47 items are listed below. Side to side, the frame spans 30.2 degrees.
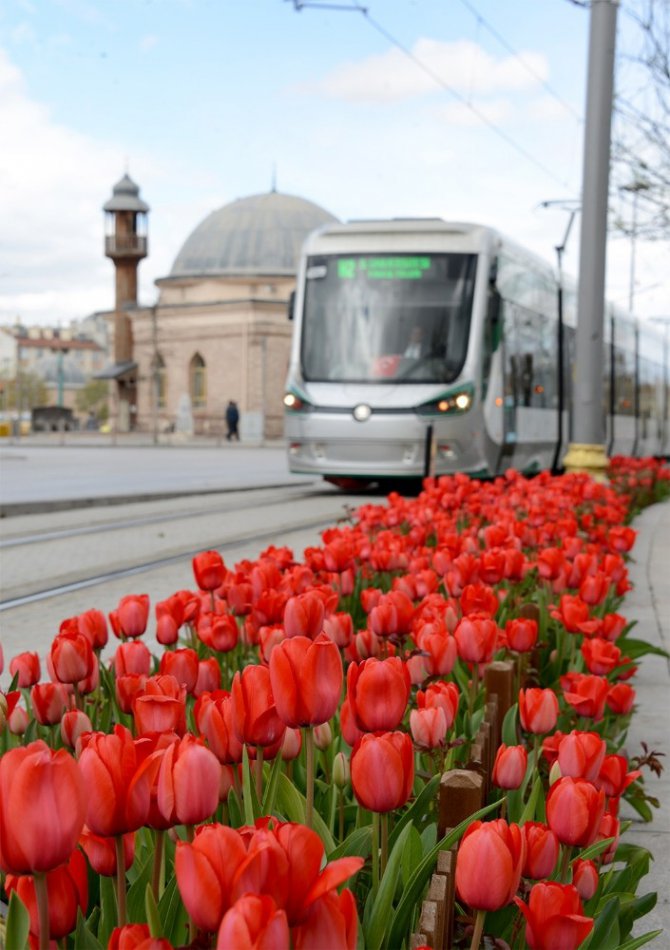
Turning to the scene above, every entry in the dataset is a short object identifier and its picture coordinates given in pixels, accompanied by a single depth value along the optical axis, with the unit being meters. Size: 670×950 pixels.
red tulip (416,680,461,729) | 2.09
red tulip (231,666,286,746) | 1.68
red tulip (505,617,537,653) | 3.01
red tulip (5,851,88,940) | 1.27
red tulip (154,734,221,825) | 1.35
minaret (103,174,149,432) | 79.44
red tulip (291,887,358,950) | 1.05
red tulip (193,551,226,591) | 3.43
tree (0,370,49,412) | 128.88
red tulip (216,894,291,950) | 0.95
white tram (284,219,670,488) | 15.27
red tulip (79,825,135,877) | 1.47
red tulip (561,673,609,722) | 2.56
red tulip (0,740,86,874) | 1.11
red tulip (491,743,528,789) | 1.95
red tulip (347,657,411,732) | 1.64
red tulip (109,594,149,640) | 2.92
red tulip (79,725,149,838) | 1.32
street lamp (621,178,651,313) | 15.71
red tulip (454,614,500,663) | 2.63
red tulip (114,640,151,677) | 2.51
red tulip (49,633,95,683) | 2.34
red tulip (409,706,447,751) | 2.09
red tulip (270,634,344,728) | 1.58
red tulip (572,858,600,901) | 1.64
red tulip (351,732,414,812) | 1.45
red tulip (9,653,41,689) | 2.56
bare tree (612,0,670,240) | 15.48
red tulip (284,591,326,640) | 2.29
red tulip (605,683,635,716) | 2.81
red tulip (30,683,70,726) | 2.29
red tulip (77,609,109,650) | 2.70
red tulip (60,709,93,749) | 2.11
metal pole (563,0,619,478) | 12.34
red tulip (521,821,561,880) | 1.57
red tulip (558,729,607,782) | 1.78
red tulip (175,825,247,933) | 1.07
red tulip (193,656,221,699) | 2.44
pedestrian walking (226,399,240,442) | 55.94
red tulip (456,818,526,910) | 1.32
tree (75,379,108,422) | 132.25
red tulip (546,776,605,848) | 1.59
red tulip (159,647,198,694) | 2.33
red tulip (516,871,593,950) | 1.36
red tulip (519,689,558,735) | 2.26
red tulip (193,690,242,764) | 1.75
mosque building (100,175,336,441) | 69.62
